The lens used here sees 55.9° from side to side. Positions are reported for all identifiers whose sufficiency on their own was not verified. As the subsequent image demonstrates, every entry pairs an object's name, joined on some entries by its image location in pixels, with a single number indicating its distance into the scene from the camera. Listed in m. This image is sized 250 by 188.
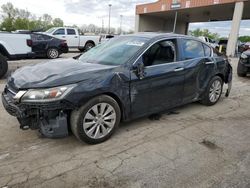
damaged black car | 3.01
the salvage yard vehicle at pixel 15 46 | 8.03
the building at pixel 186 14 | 20.42
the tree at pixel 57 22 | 73.21
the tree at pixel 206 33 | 78.12
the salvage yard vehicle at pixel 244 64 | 8.77
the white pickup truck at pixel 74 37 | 16.69
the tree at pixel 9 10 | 60.66
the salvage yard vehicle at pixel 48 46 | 11.36
